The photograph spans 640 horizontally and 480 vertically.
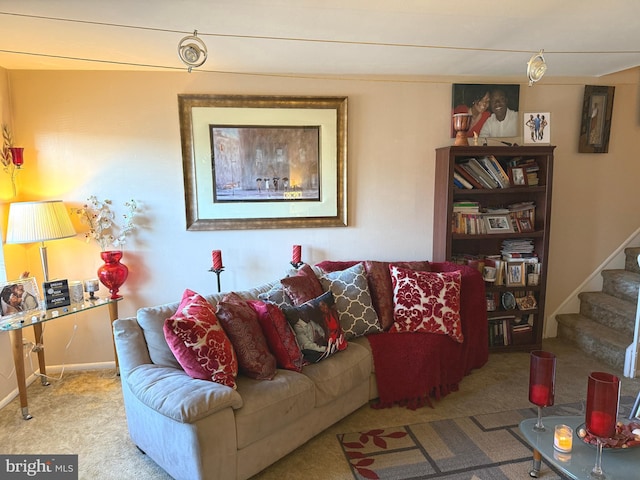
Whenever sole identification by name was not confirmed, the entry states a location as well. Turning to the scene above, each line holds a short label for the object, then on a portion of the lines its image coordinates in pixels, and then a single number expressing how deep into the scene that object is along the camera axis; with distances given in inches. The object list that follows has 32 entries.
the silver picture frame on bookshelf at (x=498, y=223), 139.3
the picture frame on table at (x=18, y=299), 106.2
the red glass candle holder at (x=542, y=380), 75.5
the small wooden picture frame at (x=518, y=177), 137.9
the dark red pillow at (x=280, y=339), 91.9
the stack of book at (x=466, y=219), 137.6
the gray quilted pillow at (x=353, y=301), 110.1
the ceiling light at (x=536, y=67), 90.3
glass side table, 102.2
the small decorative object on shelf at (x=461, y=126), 130.9
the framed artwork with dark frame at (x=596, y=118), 143.7
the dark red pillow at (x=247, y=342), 86.4
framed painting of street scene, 128.7
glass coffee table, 65.4
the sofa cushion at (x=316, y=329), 95.8
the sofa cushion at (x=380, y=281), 116.6
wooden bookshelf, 132.6
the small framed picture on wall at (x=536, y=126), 142.0
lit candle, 70.6
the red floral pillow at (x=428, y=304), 114.3
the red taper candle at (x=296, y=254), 133.3
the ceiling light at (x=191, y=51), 81.7
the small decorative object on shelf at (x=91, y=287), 122.4
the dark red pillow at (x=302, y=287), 105.7
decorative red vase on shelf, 123.1
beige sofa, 72.1
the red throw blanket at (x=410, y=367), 106.7
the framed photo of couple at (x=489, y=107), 139.3
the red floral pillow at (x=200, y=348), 79.6
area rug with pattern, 83.0
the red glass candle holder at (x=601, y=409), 65.7
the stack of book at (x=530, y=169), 138.7
